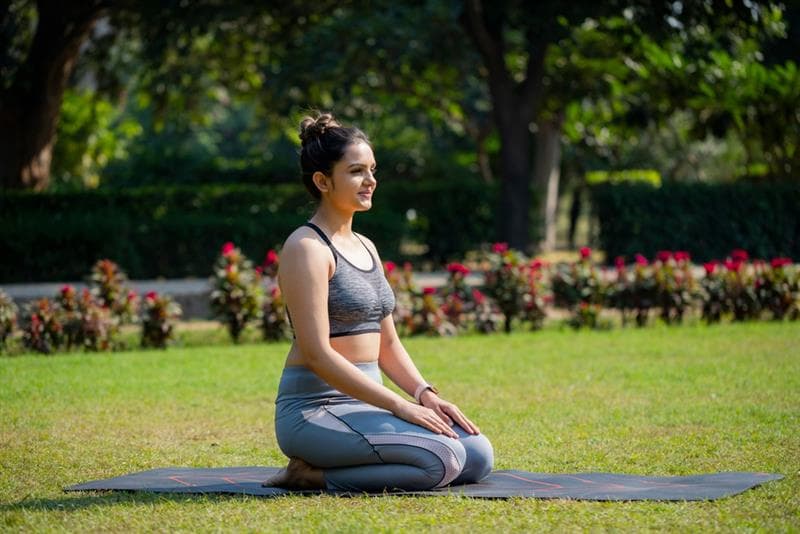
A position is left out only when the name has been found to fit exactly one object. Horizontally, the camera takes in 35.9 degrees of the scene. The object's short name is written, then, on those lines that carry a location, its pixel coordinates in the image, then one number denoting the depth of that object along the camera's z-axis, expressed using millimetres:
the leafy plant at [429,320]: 12753
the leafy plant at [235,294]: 12203
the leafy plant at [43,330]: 11391
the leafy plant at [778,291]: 13711
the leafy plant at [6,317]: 11469
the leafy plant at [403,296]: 12641
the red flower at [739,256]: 13531
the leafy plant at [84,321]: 11555
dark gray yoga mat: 5320
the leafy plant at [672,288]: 13430
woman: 5367
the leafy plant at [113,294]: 12055
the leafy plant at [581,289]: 13352
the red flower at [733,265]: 13577
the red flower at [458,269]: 13031
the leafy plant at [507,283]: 13047
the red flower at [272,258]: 12475
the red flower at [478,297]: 13023
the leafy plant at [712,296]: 13594
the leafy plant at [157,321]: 11859
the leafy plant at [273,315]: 12211
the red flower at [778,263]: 13711
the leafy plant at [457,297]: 13047
